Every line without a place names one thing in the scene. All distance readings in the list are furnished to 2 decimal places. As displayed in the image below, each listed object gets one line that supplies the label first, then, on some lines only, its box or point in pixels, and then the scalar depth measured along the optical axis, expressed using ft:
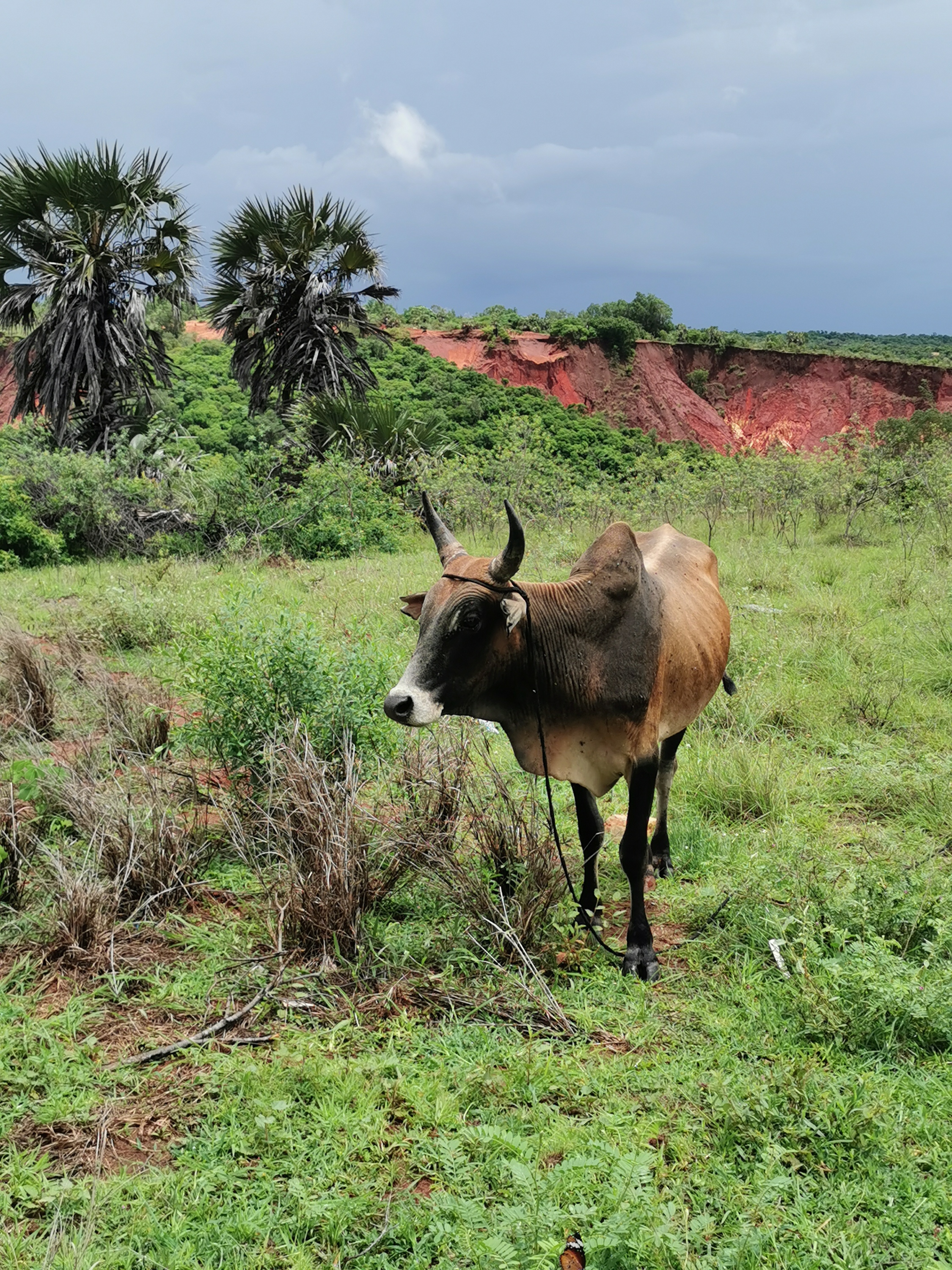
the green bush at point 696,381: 164.86
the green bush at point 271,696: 14.67
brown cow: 9.71
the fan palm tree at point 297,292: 60.39
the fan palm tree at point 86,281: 53.88
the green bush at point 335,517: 46.62
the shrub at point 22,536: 41.29
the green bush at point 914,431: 81.20
